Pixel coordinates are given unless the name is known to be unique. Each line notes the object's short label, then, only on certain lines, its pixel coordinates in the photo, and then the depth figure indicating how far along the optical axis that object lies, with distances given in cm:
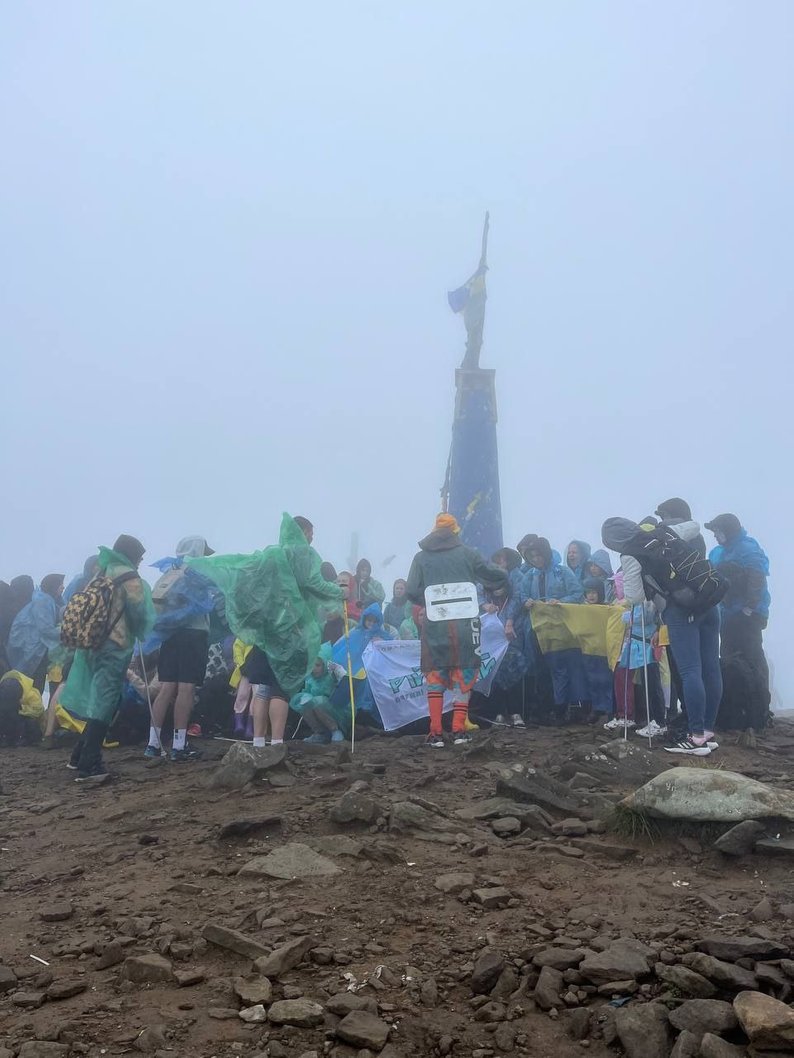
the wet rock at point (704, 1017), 234
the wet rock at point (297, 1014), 253
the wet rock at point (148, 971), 286
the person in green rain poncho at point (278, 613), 693
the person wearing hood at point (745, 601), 798
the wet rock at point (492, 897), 345
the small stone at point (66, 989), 278
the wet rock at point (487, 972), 274
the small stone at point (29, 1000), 274
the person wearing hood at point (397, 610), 1159
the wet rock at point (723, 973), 254
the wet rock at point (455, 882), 363
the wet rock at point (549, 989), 261
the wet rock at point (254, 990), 267
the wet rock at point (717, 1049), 221
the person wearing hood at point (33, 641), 967
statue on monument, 1614
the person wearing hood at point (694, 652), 654
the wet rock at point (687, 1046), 223
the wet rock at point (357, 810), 451
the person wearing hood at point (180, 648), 724
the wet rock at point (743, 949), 271
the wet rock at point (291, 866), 384
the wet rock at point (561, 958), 281
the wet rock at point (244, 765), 557
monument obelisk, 1473
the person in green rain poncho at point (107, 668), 671
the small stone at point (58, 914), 355
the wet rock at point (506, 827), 441
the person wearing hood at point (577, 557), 953
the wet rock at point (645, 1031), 231
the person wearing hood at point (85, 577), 926
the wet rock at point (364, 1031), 242
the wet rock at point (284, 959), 285
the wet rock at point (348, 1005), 258
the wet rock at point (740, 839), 380
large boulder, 402
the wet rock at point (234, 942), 299
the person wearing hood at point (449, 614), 767
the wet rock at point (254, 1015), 255
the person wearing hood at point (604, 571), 903
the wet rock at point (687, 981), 255
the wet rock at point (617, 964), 269
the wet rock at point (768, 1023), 223
